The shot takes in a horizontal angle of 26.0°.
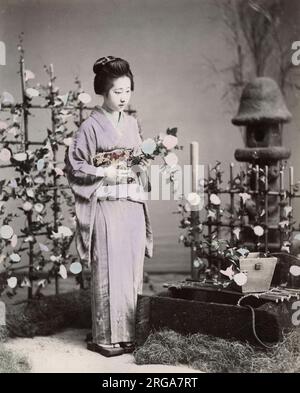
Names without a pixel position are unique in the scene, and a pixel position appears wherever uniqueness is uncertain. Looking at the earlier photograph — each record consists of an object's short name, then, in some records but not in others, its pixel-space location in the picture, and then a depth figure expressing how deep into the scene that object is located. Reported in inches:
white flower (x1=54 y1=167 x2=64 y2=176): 158.7
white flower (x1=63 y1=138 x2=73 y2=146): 158.1
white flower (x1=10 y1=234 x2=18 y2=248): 152.0
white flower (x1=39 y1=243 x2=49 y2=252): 156.6
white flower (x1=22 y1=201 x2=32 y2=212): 158.1
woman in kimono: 138.3
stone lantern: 170.6
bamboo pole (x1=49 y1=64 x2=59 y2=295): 161.8
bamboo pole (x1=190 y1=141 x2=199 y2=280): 164.4
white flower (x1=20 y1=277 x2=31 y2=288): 156.8
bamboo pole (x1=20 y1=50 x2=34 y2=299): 157.2
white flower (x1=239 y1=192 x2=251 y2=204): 168.2
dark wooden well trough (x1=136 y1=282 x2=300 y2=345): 124.3
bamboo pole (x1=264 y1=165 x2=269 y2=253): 165.6
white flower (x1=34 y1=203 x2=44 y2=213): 159.9
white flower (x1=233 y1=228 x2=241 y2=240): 165.0
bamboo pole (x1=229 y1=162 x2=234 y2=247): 170.7
